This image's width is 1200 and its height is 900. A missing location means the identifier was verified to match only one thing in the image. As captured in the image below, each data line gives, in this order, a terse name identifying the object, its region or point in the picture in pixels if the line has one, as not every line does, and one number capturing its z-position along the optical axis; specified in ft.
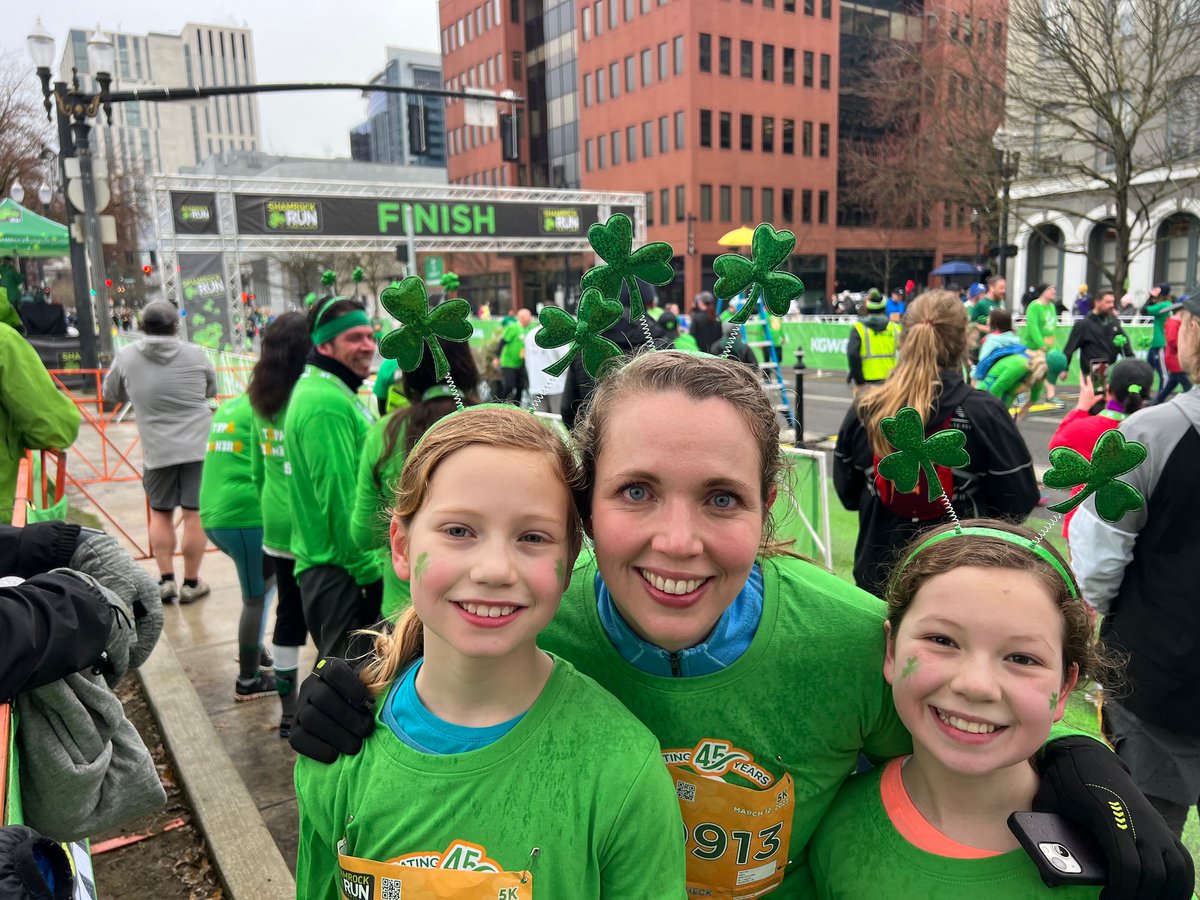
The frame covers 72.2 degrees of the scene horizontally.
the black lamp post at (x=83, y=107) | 34.01
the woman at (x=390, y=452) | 9.70
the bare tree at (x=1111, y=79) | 42.68
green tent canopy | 49.47
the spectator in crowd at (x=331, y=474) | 10.89
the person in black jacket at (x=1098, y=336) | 37.24
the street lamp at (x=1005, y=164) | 55.01
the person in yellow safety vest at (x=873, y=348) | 28.91
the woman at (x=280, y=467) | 12.46
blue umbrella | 99.96
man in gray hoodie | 18.11
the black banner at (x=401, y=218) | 64.69
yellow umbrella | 40.41
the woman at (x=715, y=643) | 4.36
